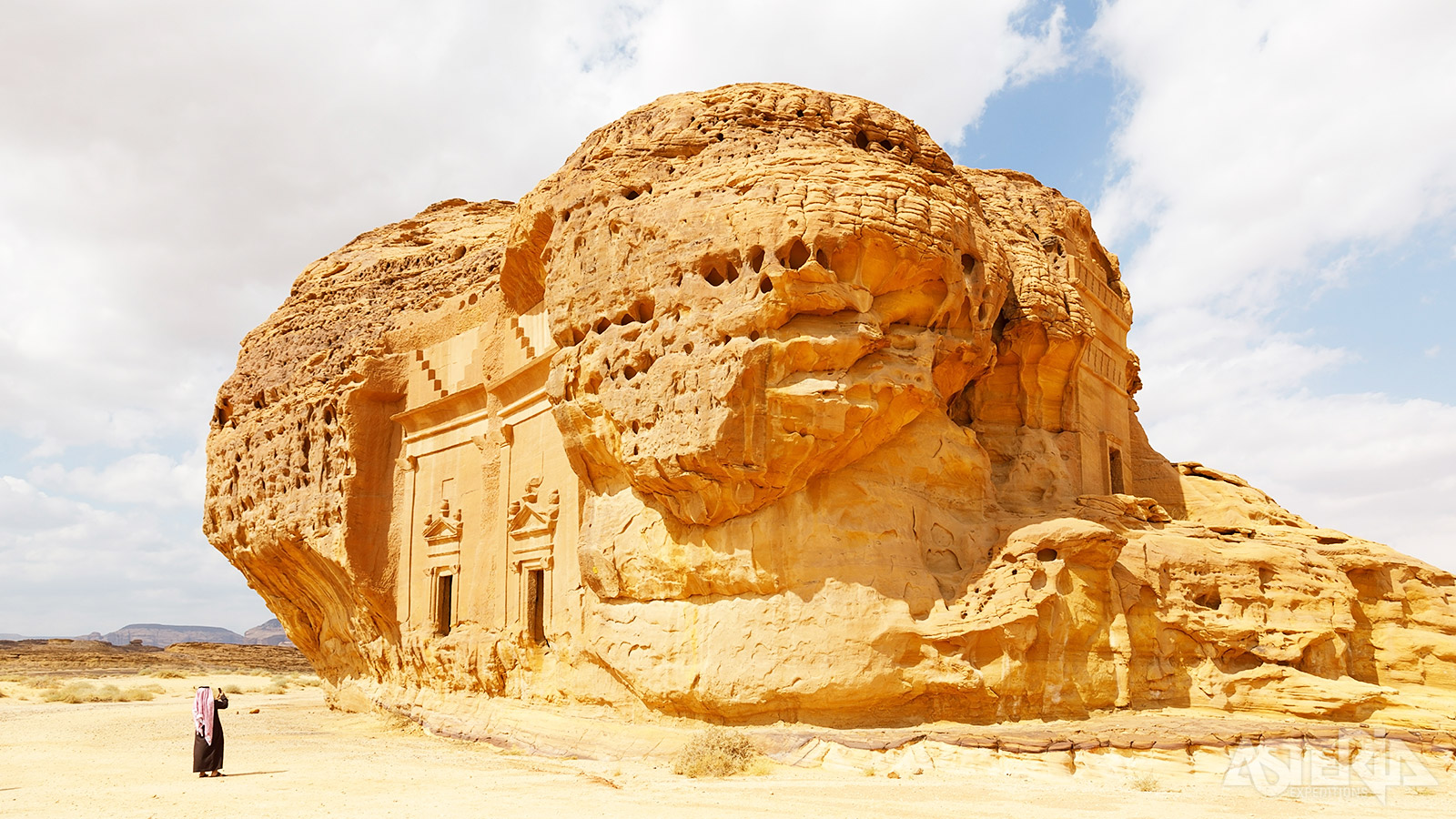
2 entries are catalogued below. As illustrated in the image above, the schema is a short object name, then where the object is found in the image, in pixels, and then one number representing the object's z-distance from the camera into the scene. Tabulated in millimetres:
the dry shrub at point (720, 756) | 11234
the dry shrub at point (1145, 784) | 10148
